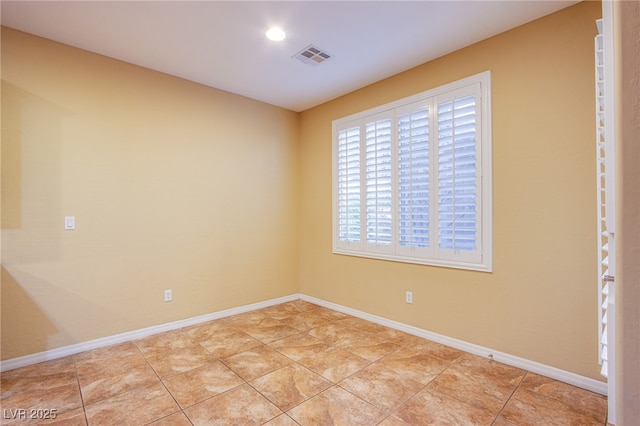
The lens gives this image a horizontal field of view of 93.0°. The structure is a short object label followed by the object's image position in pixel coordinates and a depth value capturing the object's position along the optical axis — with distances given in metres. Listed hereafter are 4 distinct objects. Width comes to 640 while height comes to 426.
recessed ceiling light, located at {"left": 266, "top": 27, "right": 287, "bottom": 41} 2.51
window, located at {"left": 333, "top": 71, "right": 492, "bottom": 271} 2.69
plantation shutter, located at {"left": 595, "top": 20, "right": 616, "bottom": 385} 1.06
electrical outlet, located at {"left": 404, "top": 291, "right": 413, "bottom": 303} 3.19
